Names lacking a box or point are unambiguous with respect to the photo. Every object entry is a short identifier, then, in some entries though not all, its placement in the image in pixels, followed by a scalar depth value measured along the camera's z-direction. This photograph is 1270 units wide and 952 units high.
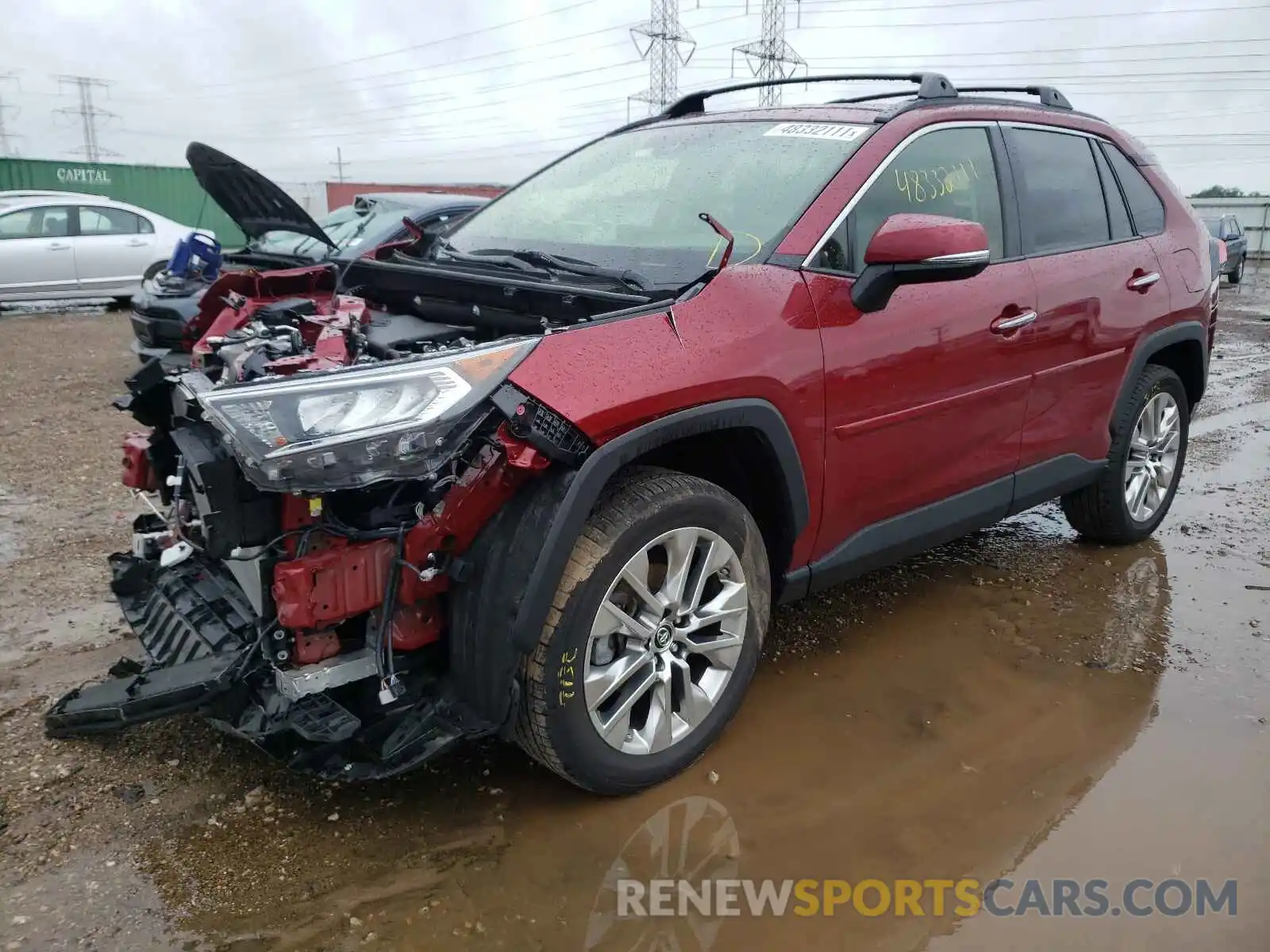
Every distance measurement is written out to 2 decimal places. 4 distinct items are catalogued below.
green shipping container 23.17
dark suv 20.48
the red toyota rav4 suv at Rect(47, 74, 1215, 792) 2.27
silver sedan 12.16
